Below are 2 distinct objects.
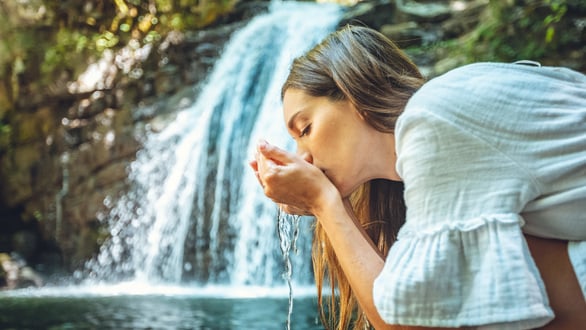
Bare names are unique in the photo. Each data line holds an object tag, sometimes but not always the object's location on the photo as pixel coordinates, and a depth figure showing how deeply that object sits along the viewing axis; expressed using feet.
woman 4.04
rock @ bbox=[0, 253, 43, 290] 30.86
